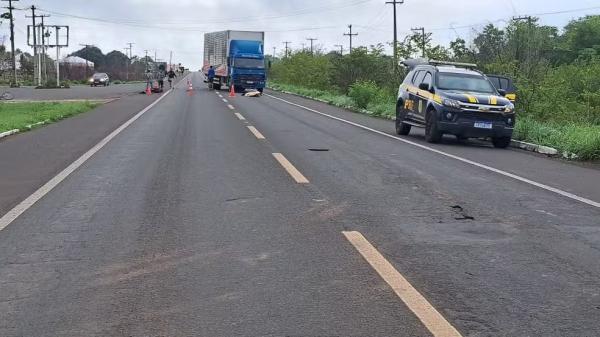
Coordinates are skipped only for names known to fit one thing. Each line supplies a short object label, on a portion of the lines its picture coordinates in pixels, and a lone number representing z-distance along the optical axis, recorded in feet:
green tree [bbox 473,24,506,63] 88.54
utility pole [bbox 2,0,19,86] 220.84
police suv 50.03
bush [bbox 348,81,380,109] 100.01
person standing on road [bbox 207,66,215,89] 173.27
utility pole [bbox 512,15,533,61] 83.87
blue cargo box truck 148.77
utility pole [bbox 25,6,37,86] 222.07
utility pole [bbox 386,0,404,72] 104.44
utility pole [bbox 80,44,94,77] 315.06
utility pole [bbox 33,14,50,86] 224.86
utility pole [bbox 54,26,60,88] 215.43
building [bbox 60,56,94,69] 323.98
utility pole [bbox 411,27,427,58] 99.40
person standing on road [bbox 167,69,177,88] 181.31
